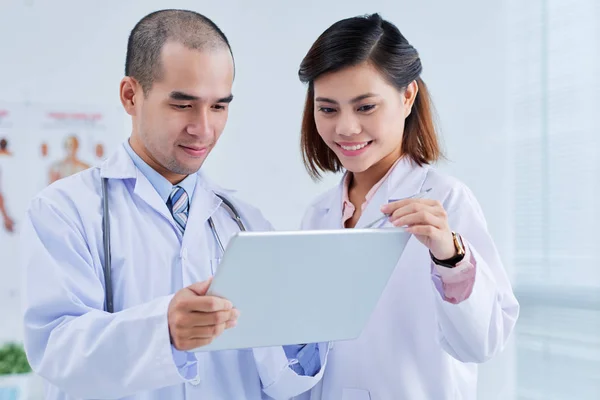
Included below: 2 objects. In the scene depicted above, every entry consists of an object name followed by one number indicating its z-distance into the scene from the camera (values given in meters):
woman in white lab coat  1.47
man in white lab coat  1.26
